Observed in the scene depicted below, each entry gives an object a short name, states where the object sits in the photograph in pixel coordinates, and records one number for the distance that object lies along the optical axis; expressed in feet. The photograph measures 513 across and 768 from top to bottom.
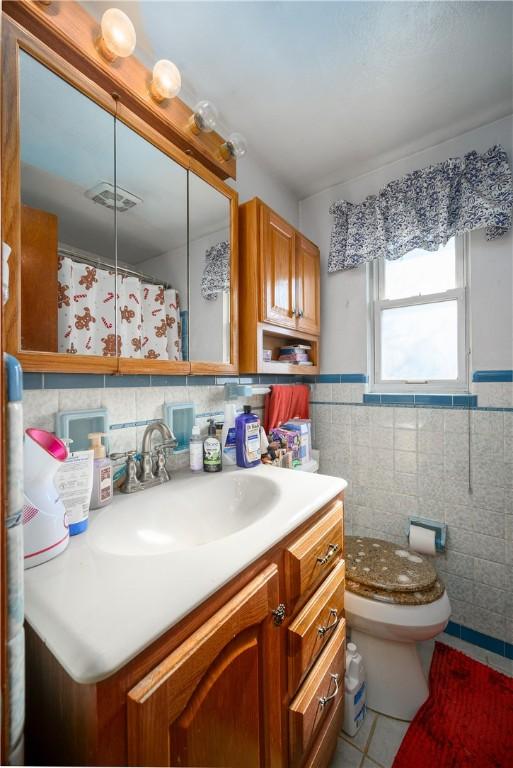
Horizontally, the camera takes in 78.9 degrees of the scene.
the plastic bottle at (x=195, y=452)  3.92
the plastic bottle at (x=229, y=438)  4.22
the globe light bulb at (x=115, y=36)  2.61
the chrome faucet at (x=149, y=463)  3.28
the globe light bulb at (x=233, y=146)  3.89
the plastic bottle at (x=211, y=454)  3.90
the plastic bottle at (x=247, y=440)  4.09
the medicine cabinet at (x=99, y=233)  2.36
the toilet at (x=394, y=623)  3.77
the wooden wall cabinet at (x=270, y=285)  4.38
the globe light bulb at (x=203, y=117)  3.42
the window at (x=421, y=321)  5.28
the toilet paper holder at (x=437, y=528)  5.10
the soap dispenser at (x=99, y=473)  2.86
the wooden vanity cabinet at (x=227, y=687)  1.42
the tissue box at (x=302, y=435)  5.39
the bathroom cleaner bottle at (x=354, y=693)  3.69
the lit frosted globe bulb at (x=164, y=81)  3.02
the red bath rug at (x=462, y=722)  3.43
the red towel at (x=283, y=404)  5.55
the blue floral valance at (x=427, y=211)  4.58
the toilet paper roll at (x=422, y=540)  5.06
